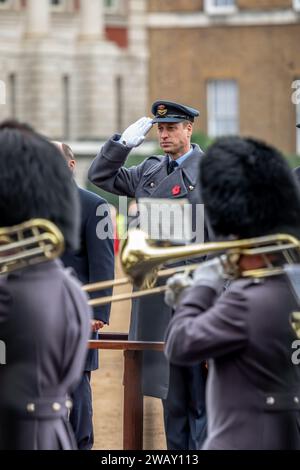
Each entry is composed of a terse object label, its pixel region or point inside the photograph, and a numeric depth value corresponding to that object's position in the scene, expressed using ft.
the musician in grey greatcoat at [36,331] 32.32
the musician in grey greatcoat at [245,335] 32.58
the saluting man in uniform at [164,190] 50.14
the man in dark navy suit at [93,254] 52.47
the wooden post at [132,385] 47.14
